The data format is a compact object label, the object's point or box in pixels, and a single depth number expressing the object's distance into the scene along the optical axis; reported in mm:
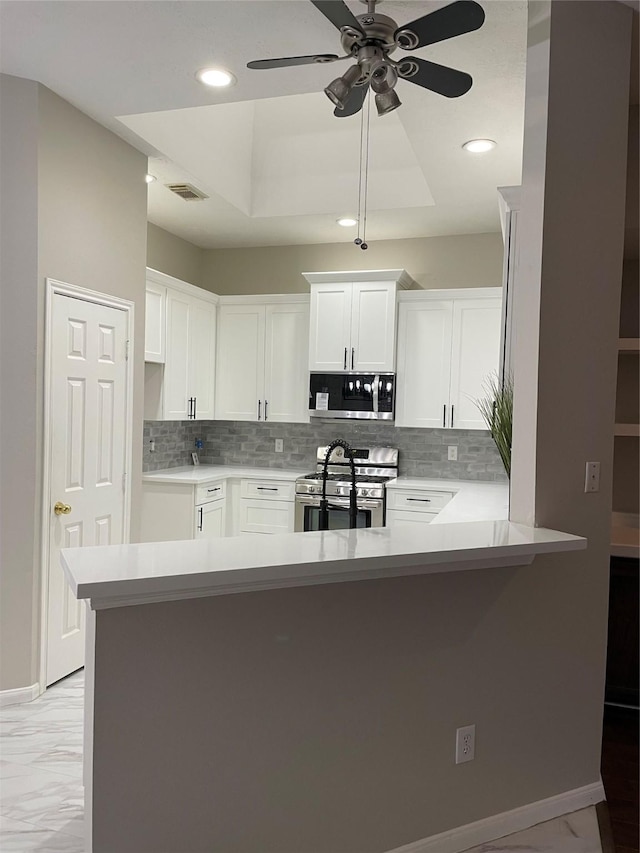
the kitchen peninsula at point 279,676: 1600
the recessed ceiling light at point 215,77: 2975
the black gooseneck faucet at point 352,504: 2402
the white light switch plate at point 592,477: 2354
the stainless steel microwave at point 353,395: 5312
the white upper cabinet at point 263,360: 5688
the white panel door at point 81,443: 3326
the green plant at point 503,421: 2720
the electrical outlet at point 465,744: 2137
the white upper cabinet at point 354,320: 5293
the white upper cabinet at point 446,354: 5145
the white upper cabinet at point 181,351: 4969
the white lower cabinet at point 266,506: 5465
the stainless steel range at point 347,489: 5160
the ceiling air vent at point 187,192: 4551
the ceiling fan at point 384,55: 2043
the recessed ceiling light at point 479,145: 3600
